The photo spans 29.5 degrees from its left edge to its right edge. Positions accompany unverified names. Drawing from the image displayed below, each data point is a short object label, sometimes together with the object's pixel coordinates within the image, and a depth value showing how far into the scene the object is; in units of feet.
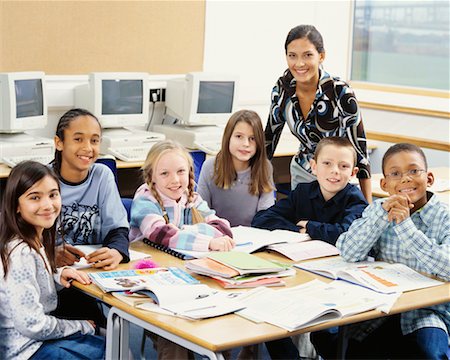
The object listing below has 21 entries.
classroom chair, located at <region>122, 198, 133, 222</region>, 11.24
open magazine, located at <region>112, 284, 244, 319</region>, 7.73
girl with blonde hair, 10.18
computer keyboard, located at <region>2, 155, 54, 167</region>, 14.98
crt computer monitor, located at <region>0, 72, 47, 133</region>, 15.24
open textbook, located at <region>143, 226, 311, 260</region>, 9.76
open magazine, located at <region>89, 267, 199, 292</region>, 8.33
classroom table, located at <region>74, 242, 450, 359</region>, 7.13
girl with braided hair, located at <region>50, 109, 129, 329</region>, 9.95
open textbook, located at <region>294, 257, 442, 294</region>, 8.79
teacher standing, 11.96
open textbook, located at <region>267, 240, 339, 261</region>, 9.85
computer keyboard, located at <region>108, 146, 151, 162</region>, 16.22
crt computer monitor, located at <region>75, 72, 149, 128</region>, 16.56
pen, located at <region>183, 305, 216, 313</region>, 7.75
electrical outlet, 18.34
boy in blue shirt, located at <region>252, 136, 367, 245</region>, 10.59
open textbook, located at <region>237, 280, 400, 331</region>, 7.63
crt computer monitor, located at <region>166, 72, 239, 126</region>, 17.79
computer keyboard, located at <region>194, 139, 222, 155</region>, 17.38
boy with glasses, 8.93
